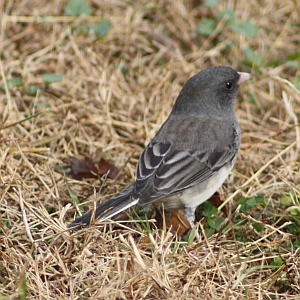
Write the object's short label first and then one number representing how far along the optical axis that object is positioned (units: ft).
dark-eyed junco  22.35
